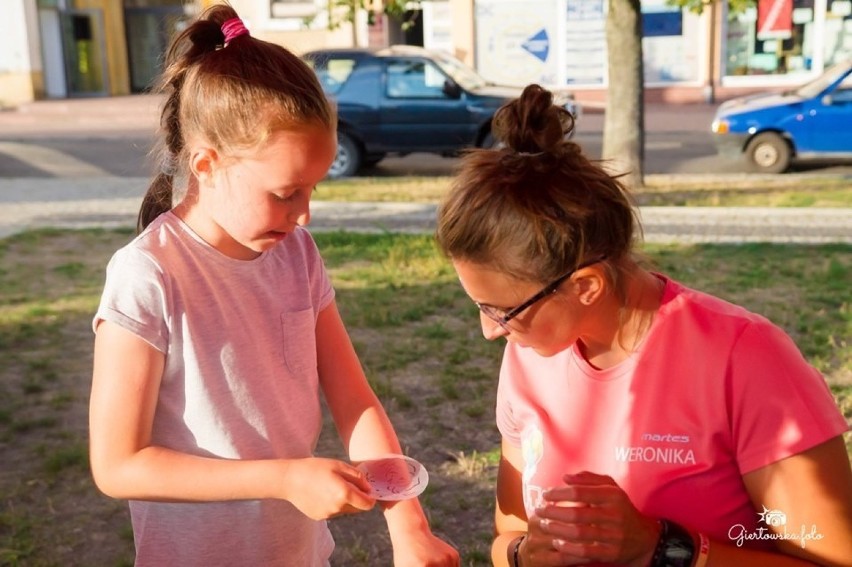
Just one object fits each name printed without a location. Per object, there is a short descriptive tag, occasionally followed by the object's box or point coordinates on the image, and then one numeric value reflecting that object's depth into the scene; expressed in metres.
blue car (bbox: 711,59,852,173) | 12.17
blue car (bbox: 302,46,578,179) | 13.30
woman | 1.68
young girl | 1.81
